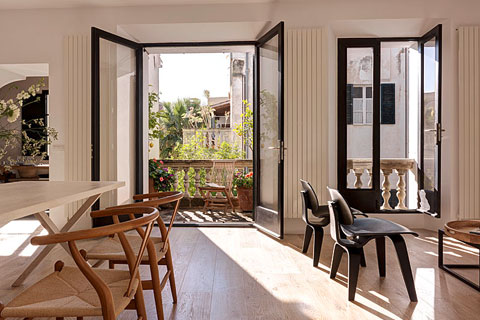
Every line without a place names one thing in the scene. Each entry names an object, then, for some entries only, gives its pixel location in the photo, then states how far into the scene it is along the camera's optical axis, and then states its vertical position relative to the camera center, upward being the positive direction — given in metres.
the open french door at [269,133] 4.43 +0.26
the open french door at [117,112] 4.46 +0.53
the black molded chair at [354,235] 2.64 -0.57
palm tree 16.13 +1.46
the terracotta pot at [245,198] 6.69 -0.76
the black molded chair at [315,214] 3.45 -0.56
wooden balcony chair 6.61 -0.56
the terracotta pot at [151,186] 7.03 -0.58
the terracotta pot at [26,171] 7.66 -0.33
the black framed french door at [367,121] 5.03 +0.43
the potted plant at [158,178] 7.05 -0.44
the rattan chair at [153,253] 1.98 -0.54
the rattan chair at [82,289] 1.35 -0.55
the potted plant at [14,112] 2.10 +0.22
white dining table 1.67 -0.22
